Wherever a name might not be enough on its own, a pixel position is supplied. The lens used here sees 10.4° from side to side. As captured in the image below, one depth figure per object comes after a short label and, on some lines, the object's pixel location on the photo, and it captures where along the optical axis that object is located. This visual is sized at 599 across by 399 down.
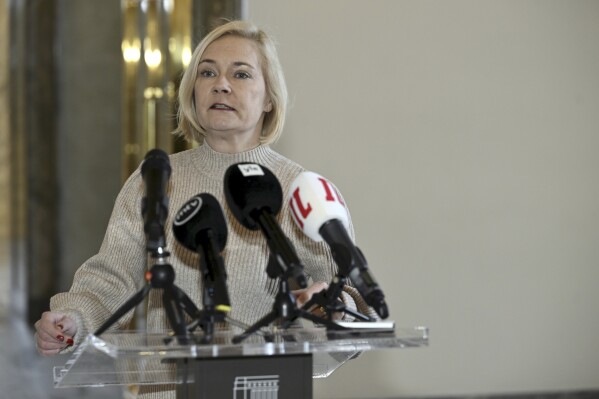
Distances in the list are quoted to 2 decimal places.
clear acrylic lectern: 4.24
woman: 4.88
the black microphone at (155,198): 4.33
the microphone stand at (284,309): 4.34
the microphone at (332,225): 4.34
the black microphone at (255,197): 4.41
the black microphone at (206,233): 4.38
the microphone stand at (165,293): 4.32
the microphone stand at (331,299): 4.42
